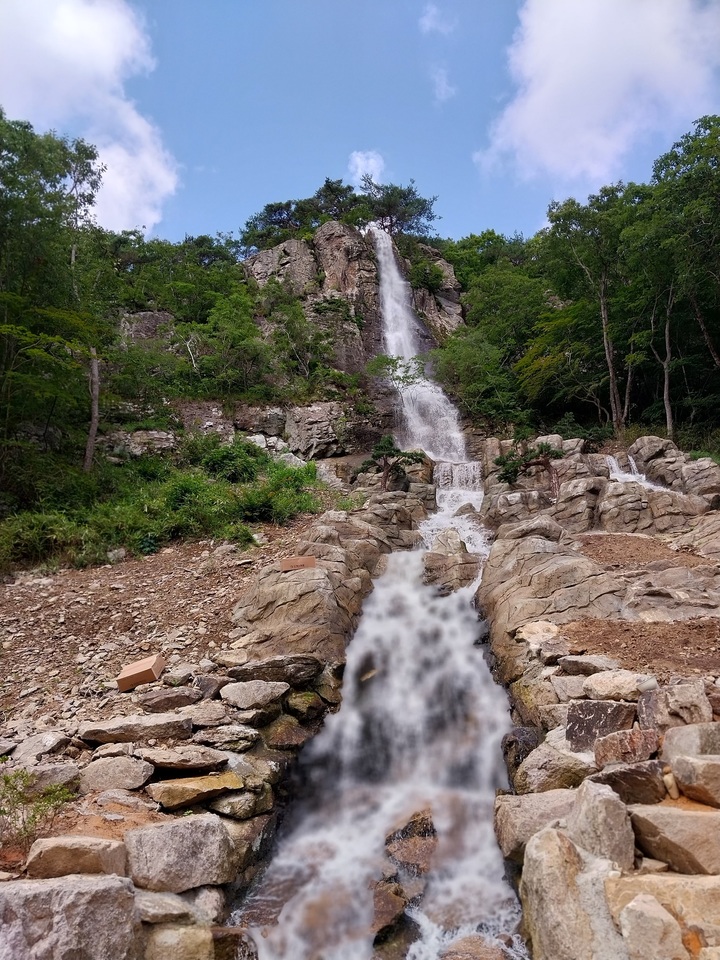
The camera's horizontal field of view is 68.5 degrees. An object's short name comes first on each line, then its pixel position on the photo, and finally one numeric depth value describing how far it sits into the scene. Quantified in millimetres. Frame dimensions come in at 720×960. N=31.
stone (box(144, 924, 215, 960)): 3463
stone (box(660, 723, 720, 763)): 3982
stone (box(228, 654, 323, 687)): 7137
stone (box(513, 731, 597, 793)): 4910
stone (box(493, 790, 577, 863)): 4457
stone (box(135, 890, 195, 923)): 3564
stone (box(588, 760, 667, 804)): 3887
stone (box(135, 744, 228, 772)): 5254
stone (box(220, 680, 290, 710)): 6559
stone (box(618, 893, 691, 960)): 2801
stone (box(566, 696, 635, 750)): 4992
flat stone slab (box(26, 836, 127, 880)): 3443
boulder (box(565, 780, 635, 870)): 3480
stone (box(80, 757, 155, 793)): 4969
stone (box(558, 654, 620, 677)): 6289
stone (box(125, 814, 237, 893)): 3867
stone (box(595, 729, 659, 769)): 4332
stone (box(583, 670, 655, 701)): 5312
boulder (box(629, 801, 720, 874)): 3211
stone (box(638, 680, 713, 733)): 4469
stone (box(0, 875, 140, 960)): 2969
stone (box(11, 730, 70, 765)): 5367
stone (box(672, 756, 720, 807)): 3615
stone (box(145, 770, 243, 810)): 4863
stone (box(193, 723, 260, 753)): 5855
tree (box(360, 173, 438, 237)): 39094
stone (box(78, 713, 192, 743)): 5691
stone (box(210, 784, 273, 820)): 5117
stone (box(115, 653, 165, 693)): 6855
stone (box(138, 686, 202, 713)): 6430
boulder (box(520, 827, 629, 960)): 3135
